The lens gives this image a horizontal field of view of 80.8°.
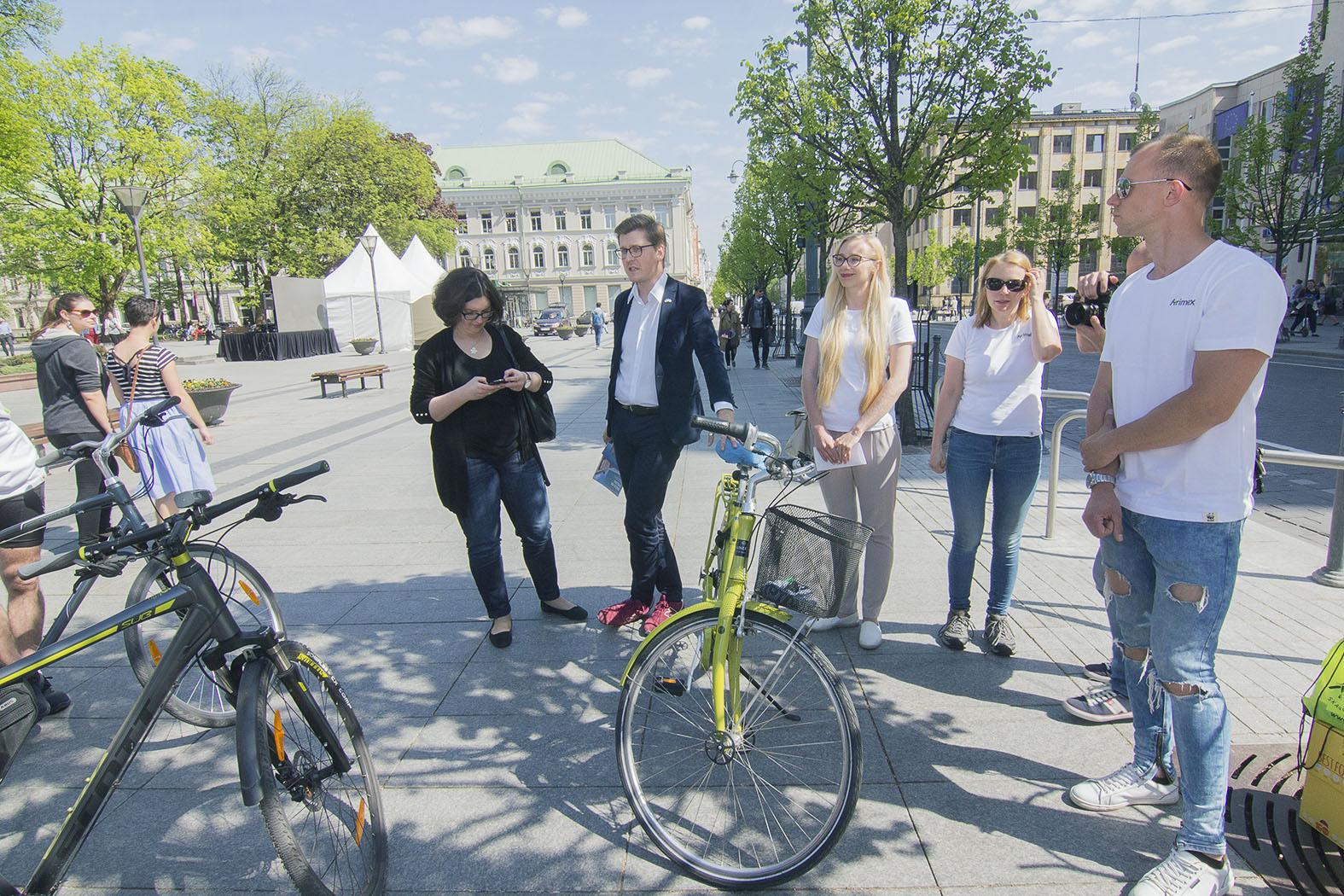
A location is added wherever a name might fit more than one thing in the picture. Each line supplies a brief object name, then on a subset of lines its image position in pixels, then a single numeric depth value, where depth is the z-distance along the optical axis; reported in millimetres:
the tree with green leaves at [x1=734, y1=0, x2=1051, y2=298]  9766
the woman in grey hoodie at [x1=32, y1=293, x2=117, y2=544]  5254
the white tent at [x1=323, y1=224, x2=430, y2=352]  32062
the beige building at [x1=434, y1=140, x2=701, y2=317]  88500
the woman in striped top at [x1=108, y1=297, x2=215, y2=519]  5500
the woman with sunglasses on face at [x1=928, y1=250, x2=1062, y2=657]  3664
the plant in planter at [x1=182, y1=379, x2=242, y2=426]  11156
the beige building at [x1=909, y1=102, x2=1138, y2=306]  73875
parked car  45500
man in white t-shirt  2082
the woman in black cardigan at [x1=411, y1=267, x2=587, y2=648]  3807
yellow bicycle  2322
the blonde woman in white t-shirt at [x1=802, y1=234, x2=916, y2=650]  3680
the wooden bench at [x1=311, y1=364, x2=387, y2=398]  15414
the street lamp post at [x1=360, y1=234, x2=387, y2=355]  29203
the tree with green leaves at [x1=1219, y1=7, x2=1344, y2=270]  24109
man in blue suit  3748
